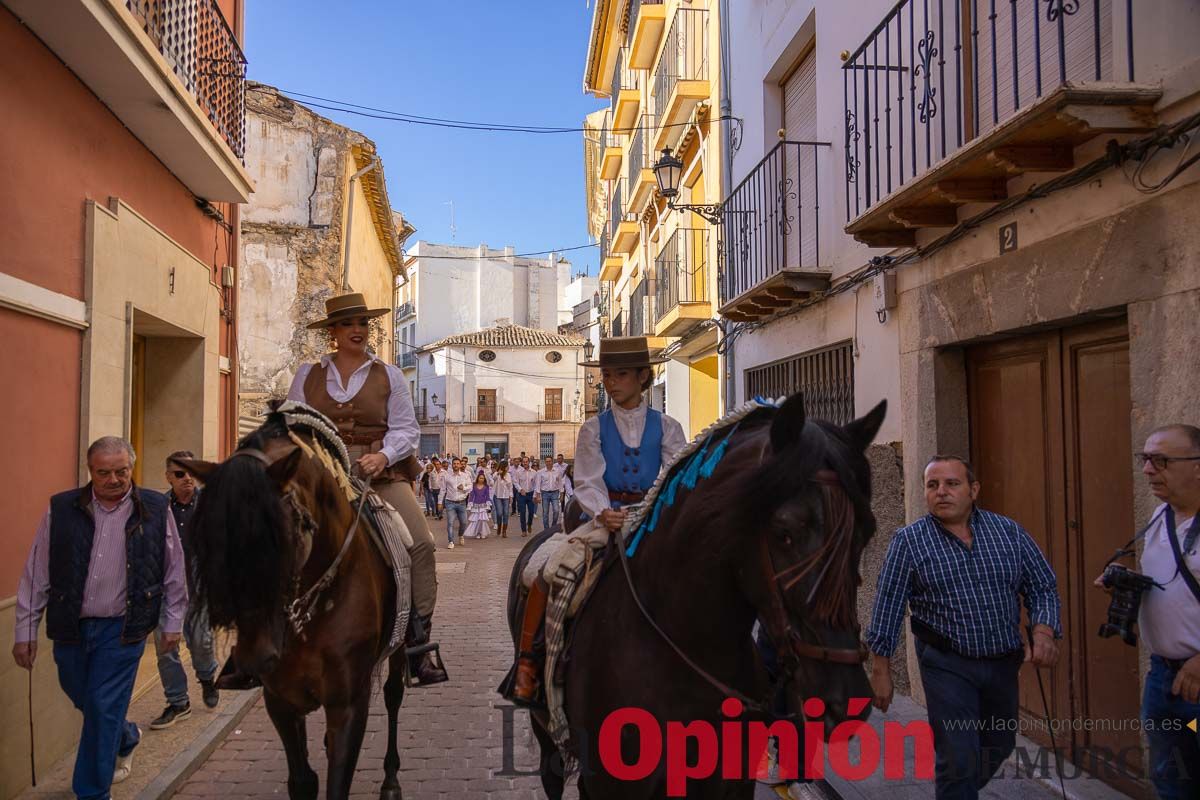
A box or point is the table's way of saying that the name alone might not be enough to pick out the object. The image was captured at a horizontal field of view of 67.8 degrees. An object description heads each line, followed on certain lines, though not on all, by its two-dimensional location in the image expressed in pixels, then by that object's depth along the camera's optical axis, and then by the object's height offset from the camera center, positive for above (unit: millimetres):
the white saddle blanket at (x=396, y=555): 4465 -601
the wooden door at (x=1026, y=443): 5242 -58
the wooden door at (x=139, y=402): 8617 +344
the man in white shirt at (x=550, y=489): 21656 -1305
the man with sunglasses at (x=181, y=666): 5984 -1588
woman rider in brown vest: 4773 +168
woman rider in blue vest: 3854 -15
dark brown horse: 2291 -483
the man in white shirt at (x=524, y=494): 23109 -1560
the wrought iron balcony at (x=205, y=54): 7113 +3348
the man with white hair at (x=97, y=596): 4203 -767
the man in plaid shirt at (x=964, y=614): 3621 -742
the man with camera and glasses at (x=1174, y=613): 3176 -648
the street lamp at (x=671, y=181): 11533 +3415
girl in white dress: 20281 -1640
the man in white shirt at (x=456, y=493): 18641 -1189
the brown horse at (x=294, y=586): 3254 -605
